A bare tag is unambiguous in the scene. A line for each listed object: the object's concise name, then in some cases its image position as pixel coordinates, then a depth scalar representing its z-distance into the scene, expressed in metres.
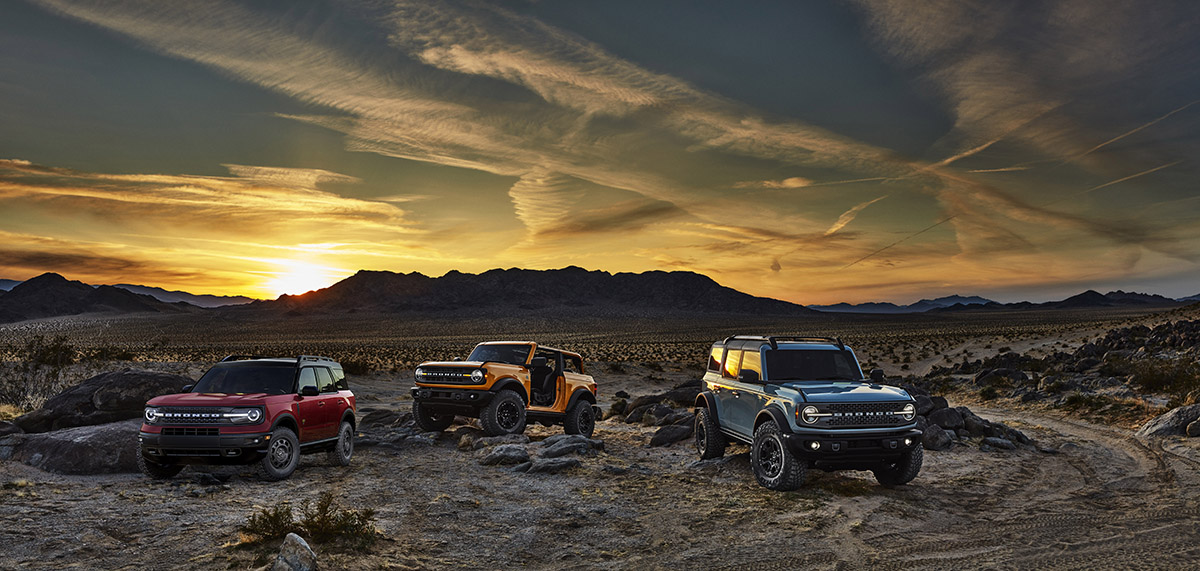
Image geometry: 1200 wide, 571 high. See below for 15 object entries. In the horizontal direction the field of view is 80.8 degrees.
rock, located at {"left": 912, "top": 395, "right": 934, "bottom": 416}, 16.06
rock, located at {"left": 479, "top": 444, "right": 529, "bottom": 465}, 12.85
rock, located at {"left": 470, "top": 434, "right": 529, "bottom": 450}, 14.51
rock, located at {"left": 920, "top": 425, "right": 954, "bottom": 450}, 14.28
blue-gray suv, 9.91
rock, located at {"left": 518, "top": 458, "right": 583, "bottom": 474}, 12.18
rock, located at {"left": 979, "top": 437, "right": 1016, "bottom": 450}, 14.40
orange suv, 14.86
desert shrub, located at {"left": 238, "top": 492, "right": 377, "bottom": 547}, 7.80
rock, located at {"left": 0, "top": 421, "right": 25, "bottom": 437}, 13.84
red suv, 10.26
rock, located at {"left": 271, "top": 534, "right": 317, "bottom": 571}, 6.73
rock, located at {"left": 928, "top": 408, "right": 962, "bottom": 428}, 15.39
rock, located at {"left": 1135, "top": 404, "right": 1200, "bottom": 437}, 15.35
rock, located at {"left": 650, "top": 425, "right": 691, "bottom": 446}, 15.53
